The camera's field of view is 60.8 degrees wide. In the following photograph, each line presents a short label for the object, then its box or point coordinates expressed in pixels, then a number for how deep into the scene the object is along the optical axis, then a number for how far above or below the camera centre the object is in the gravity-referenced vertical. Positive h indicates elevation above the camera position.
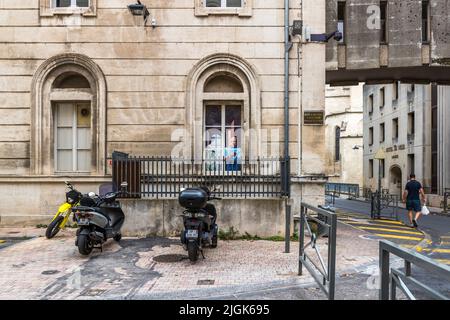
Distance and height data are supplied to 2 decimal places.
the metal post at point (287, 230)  7.48 -1.26
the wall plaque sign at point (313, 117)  10.39 +1.34
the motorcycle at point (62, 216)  8.35 -1.14
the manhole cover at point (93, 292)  5.09 -1.69
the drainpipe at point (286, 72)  10.33 +2.54
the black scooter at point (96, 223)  6.96 -1.08
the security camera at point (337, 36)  10.84 +3.70
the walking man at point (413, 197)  12.98 -1.05
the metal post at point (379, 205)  14.89 -1.50
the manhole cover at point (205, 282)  5.59 -1.71
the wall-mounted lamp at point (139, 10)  10.05 +4.18
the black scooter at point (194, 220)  6.57 -0.95
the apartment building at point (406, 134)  23.73 +2.41
